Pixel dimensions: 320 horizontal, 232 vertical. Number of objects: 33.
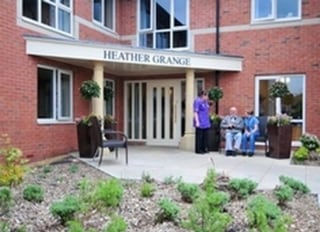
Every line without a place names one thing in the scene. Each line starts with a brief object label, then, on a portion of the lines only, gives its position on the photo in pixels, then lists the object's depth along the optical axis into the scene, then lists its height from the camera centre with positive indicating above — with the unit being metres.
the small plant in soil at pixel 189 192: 5.57 -1.22
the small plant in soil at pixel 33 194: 5.48 -1.24
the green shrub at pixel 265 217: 4.11 -1.22
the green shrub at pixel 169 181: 6.88 -1.31
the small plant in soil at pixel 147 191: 5.74 -1.24
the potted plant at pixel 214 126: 12.68 -0.64
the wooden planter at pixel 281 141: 11.00 -0.96
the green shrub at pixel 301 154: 10.19 -1.22
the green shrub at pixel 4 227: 3.99 -1.26
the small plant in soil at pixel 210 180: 5.46 -1.04
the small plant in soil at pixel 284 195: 5.41 -1.21
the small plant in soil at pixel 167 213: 4.70 -1.27
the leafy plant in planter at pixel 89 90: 10.88 +0.42
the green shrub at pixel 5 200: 4.93 -1.20
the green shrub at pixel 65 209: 4.50 -1.19
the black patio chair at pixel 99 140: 9.26 -0.83
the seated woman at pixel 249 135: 11.67 -0.85
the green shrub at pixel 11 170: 6.39 -1.06
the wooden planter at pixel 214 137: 12.66 -0.99
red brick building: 9.84 +1.26
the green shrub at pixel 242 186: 5.85 -1.21
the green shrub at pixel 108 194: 4.80 -1.08
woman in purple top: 12.03 -0.46
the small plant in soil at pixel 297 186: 6.25 -1.25
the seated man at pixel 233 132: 11.75 -0.77
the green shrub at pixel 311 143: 10.45 -0.95
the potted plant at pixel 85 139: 10.34 -0.89
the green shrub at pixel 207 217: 3.94 -1.15
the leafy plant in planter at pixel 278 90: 11.66 +0.49
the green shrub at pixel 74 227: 3.76 -1.17
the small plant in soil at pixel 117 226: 3.68 -1.13
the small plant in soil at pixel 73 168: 8.37 -1.37
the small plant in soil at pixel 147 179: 6.99 -1.30
